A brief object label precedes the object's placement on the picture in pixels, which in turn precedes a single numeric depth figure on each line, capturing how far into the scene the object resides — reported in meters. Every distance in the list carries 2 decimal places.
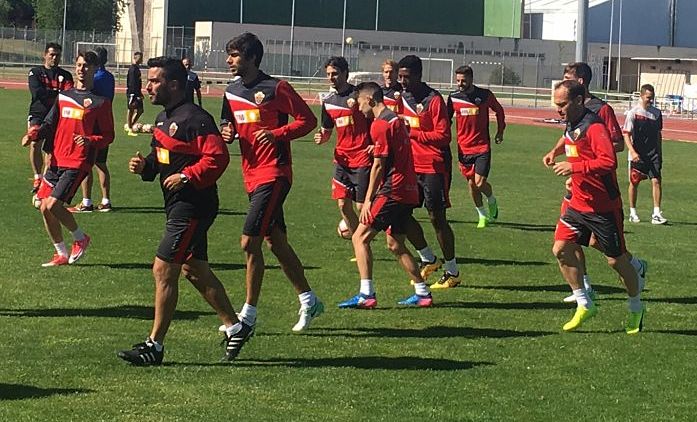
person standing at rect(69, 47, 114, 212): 17.22
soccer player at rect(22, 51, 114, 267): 12.58
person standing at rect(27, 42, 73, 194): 16.56
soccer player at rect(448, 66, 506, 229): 16.05
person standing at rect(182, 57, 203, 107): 26.92
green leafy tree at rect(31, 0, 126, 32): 97.81
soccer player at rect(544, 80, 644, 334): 9.50
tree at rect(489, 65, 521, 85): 83.69
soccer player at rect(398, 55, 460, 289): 11.88
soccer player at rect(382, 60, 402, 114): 13.07
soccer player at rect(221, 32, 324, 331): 9.13
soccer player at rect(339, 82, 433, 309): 10.13
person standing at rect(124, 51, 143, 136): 30.31
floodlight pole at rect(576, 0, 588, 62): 25.45
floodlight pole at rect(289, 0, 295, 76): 76.80
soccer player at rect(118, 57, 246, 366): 8.16
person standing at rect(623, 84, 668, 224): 18.09
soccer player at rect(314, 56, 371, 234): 12.76
